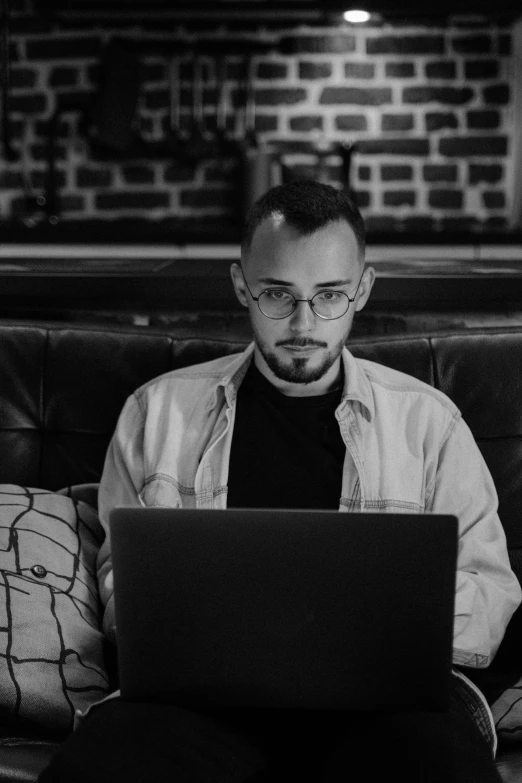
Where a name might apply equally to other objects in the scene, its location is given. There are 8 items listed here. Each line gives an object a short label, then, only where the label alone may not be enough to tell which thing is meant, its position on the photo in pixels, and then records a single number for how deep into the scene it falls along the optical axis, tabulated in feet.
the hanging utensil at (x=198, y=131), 12.89
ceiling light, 11.74
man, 4.78
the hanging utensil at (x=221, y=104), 12.89
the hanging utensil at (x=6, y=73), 12.60
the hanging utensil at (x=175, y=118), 12.91
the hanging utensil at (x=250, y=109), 12.78
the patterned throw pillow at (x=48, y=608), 4.26
